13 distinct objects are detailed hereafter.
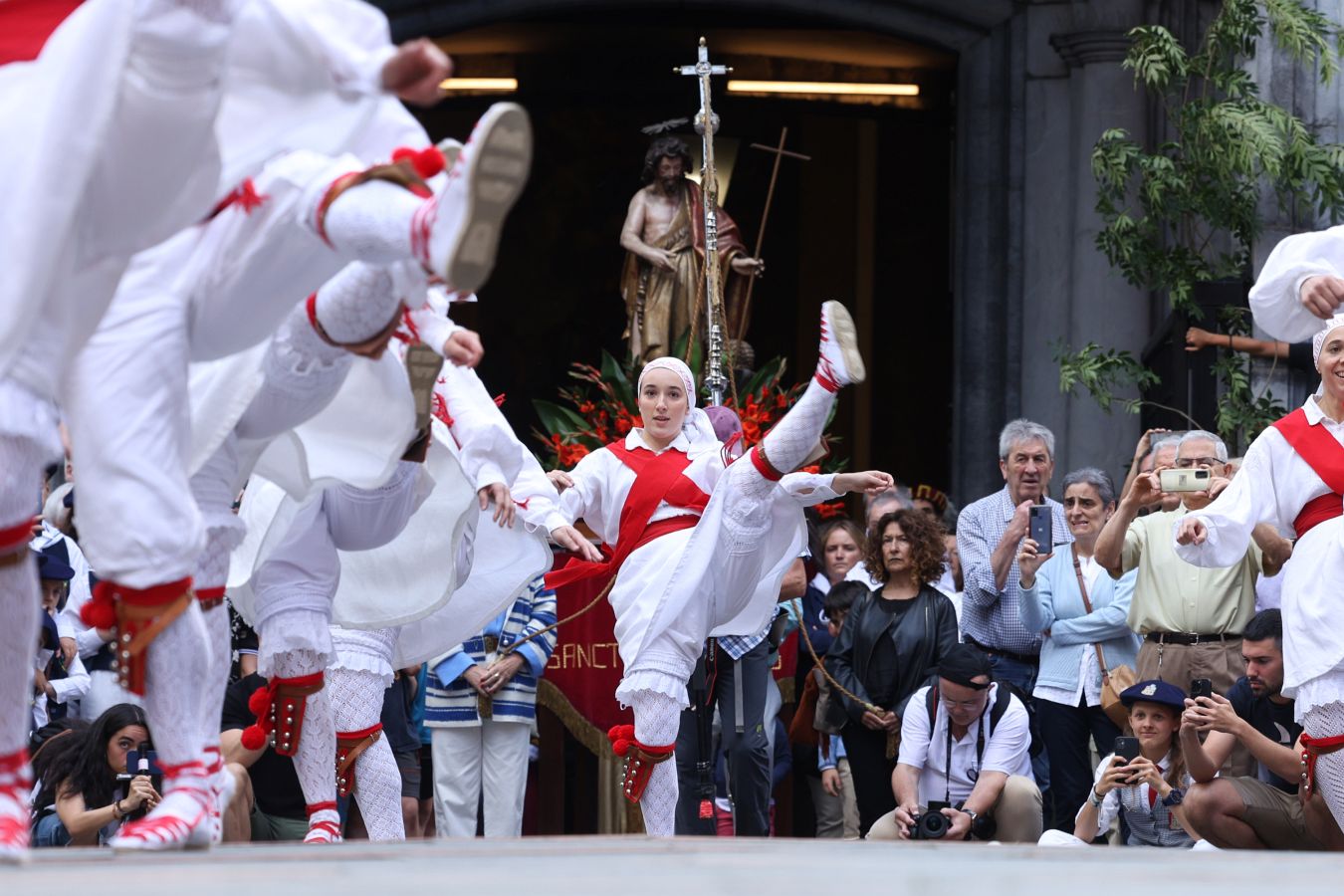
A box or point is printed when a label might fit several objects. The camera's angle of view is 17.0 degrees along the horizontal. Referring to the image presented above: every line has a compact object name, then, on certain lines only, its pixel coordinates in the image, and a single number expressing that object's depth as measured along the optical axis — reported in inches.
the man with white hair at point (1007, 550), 683.1
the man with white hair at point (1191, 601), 623.4
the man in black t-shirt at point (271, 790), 614.1
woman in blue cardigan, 660.8
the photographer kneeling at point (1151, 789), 579.1
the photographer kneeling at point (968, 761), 621.6
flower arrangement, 803.1
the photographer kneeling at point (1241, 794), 553.8
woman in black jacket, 671.7
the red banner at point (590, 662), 727.2
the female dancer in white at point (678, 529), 611.1
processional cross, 765.1
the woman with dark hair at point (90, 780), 560.7
